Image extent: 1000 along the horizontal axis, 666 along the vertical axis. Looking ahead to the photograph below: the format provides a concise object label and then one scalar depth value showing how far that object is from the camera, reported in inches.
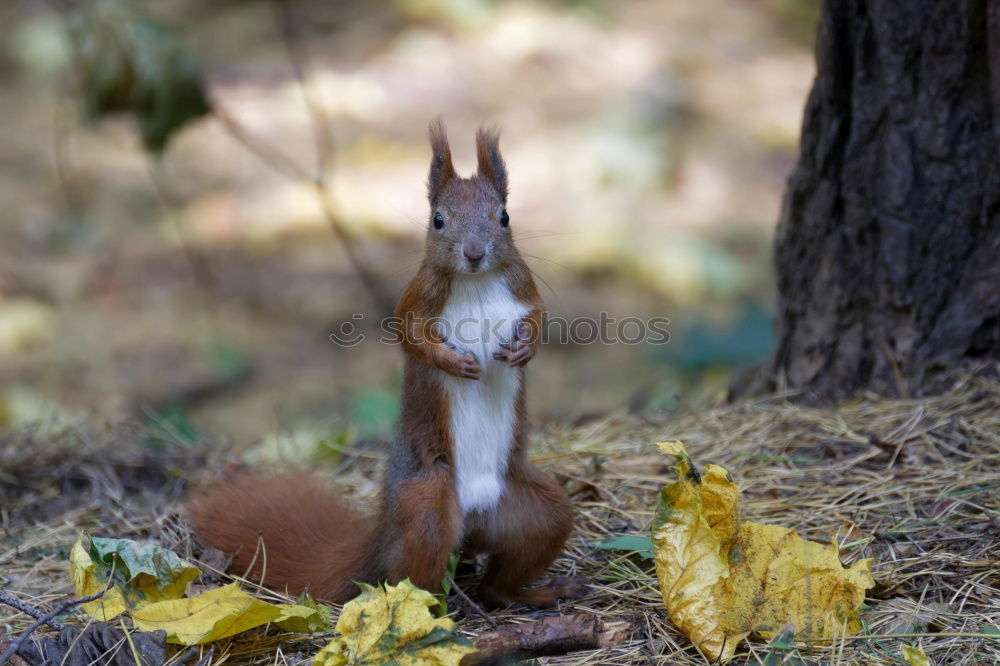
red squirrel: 242.2
